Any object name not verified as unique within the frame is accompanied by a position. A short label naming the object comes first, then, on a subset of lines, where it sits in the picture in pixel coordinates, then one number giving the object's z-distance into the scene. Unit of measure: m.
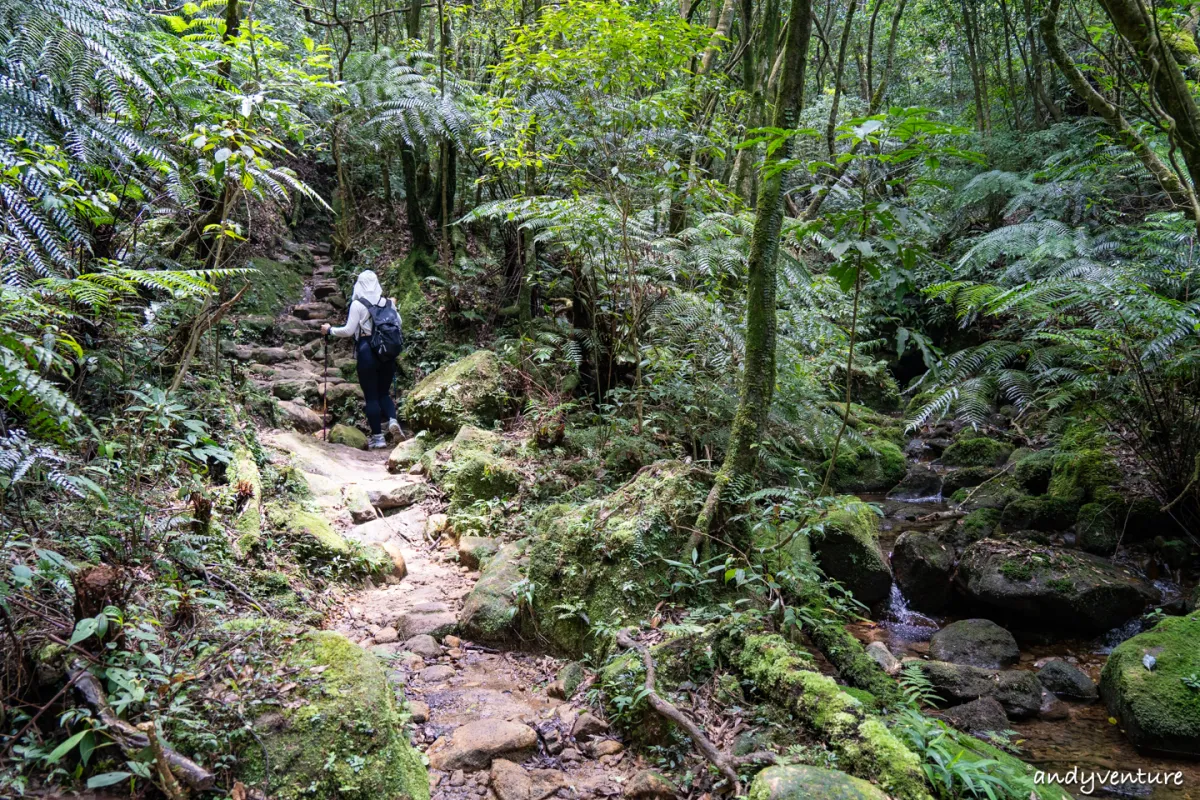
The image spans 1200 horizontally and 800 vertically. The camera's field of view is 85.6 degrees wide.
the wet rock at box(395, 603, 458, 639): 4.38
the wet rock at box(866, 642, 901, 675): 4.96
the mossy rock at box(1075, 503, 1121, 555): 6.57
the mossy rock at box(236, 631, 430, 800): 2.44
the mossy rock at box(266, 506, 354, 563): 4.76
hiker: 7.81
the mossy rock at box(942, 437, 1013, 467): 9.38
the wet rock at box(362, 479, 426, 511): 6.38
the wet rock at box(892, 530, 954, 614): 6.38
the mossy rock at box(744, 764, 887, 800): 2.34
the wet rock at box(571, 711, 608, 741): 3.32
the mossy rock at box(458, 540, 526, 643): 4.35
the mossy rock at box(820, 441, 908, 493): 9.13
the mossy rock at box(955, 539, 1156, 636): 5.68
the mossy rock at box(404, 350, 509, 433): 7.60
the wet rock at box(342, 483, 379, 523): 5.92
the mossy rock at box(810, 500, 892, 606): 6.29
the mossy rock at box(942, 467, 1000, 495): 8.77
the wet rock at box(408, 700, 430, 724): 3.41
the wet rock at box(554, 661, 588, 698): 3.76
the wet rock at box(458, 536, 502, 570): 5.39
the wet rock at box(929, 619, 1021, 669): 5.42
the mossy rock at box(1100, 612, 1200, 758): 4.11
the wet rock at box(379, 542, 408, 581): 5.28
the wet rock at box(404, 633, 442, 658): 4.15
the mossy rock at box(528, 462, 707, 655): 4.10
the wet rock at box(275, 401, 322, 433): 7.45
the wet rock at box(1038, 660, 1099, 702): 4.88
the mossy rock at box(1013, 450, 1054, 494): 7.89
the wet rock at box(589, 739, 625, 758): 3.20
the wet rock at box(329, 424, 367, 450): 8.05
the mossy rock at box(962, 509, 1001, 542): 7.02
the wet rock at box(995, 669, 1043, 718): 4.69
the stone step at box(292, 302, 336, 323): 11.18
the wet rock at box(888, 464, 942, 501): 9.02
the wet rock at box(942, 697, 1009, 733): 4.40
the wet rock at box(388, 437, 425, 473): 7.26
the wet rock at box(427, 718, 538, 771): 3.08
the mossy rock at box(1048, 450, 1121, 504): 7.07
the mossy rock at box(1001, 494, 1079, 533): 7.09
